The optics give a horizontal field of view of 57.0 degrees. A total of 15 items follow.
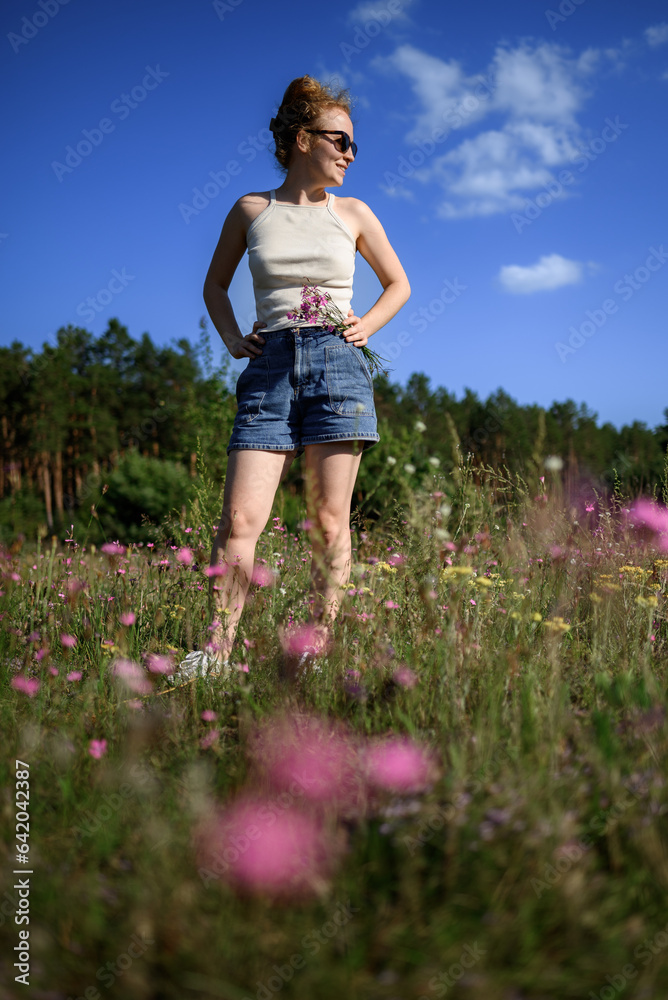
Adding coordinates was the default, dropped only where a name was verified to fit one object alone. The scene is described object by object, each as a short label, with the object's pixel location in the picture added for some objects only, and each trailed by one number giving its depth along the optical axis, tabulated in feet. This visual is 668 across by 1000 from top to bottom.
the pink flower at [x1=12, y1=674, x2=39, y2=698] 6.66
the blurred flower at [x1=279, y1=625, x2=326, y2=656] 6.71
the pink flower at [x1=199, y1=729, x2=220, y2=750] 5.65
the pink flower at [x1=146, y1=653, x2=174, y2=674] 6.40
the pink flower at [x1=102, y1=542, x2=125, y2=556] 8.40
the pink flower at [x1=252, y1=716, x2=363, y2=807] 4.60
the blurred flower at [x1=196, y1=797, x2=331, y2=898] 3.76
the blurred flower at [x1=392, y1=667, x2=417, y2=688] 5.85
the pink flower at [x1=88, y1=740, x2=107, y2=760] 5.28
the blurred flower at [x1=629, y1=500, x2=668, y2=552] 8.45
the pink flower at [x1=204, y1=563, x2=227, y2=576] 7.29
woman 8.48
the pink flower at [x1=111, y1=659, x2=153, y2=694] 6.23
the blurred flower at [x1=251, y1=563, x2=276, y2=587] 9.17
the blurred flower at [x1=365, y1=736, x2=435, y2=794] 4.43
